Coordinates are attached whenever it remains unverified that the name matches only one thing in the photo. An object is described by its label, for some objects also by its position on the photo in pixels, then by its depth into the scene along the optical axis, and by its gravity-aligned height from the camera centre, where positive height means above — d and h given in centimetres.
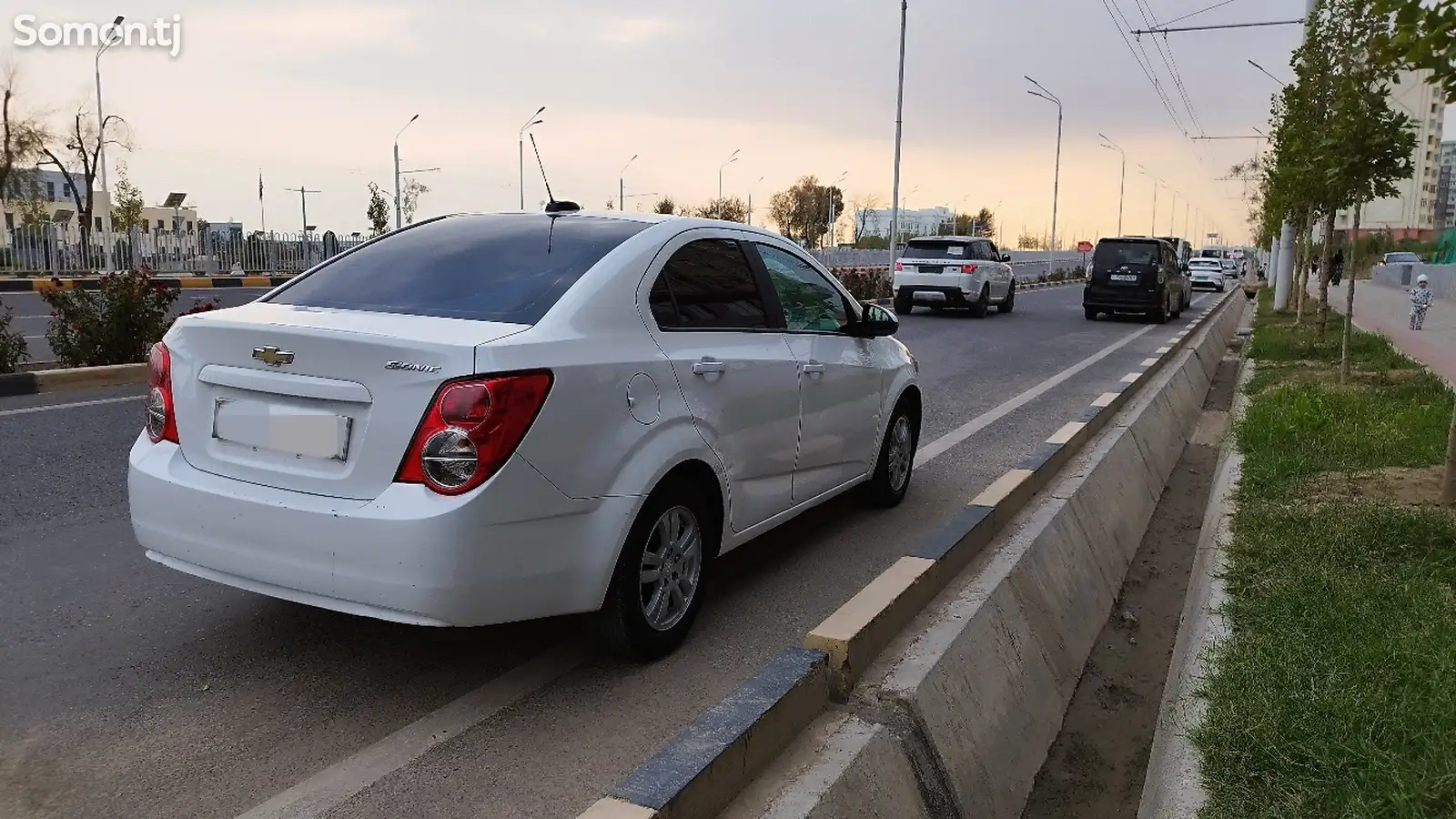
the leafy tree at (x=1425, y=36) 469 +105
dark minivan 2373 -7
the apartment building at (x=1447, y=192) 11031 +917
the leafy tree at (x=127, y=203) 5344 +251
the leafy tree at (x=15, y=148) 4538 +432
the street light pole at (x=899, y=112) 3170 +462
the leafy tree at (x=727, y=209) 7012 +391
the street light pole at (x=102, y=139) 3520 +433
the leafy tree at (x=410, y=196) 7562 +455
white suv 2364 -7
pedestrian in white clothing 2195 -42
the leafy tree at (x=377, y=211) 5531 +249
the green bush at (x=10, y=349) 1015 -87
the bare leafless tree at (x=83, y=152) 4784 +449
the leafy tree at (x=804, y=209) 8688 +468
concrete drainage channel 292 -136
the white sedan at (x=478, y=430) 328 -54
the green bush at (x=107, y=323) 1079 -66
